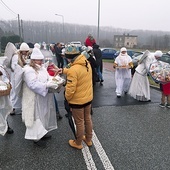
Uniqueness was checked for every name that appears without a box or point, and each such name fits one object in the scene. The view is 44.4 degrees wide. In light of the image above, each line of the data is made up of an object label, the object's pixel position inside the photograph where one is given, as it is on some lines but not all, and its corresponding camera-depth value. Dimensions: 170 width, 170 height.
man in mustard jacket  3.26
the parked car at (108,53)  25.06
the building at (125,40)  97.50
